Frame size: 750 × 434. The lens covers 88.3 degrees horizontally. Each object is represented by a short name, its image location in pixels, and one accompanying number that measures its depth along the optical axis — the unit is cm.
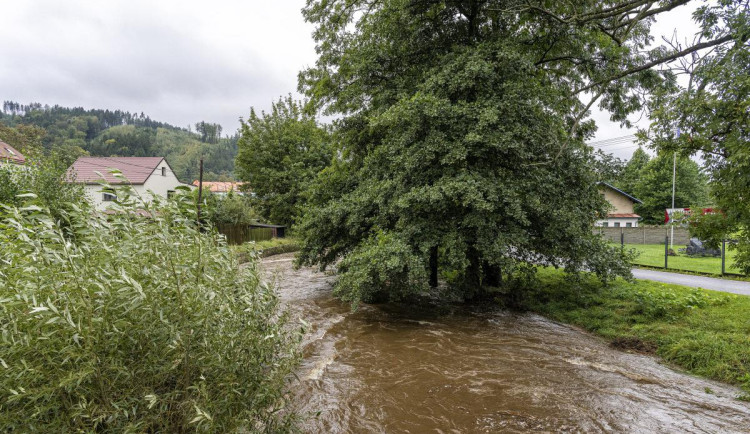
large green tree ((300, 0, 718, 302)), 837
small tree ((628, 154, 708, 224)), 3778
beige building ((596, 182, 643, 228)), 3591
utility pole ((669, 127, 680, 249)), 2681
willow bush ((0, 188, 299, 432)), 218
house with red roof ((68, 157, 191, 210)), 3167
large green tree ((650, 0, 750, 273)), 450
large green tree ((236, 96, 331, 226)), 3080
